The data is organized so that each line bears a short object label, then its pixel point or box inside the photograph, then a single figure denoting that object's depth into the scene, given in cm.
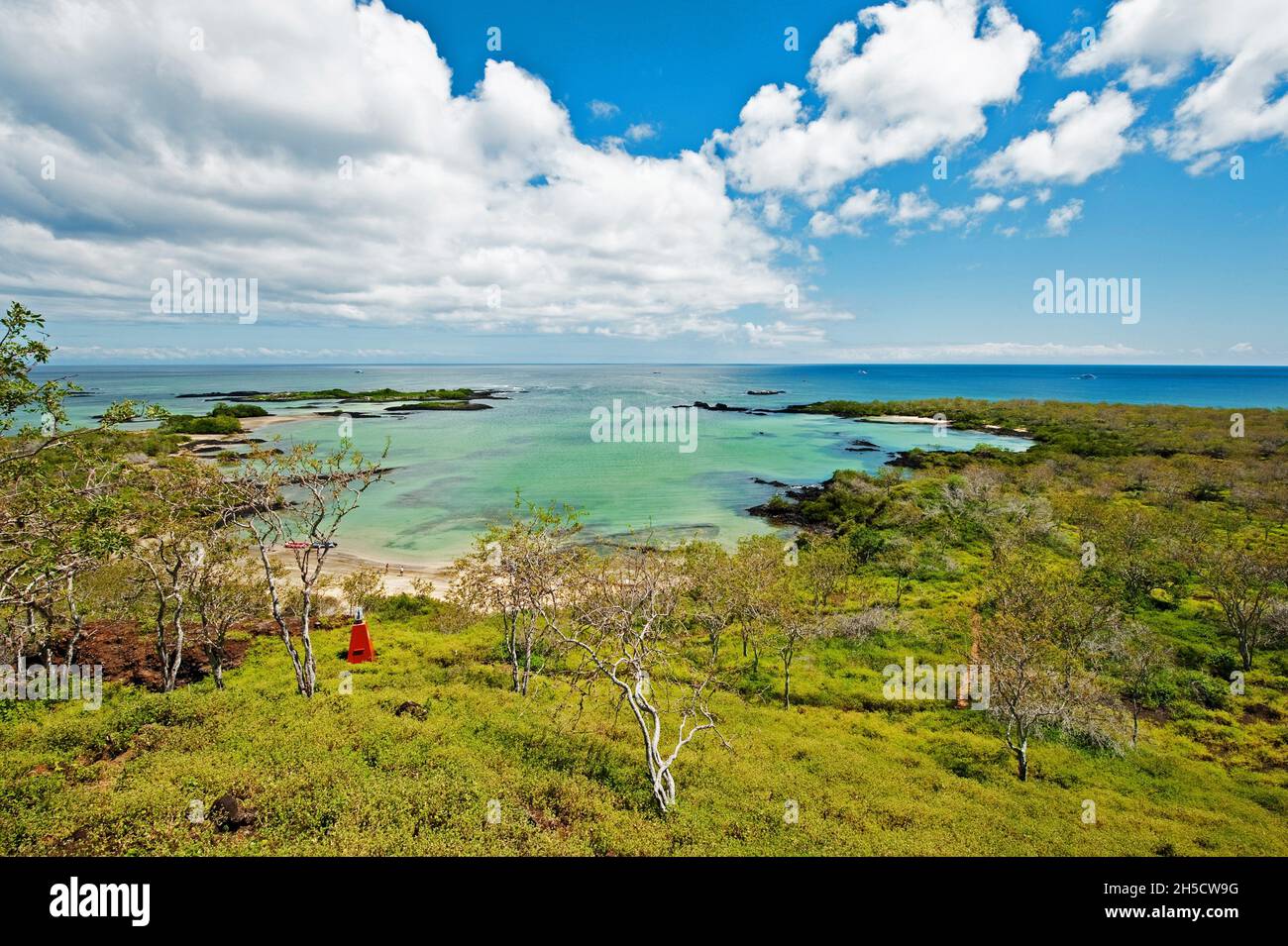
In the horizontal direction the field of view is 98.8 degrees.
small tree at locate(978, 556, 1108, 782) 1877
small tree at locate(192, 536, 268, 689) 2017
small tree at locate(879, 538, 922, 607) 3828
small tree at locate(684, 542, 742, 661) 2628
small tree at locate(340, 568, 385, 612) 3180
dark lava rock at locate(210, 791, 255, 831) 1175
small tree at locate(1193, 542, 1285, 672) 2652
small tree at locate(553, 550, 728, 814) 1323
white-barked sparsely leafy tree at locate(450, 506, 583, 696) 1969
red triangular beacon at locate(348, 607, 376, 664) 2519
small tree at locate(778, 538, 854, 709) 2634
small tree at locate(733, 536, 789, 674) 2602
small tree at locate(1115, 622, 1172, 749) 2250
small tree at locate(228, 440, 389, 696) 1736
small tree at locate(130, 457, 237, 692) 1792
